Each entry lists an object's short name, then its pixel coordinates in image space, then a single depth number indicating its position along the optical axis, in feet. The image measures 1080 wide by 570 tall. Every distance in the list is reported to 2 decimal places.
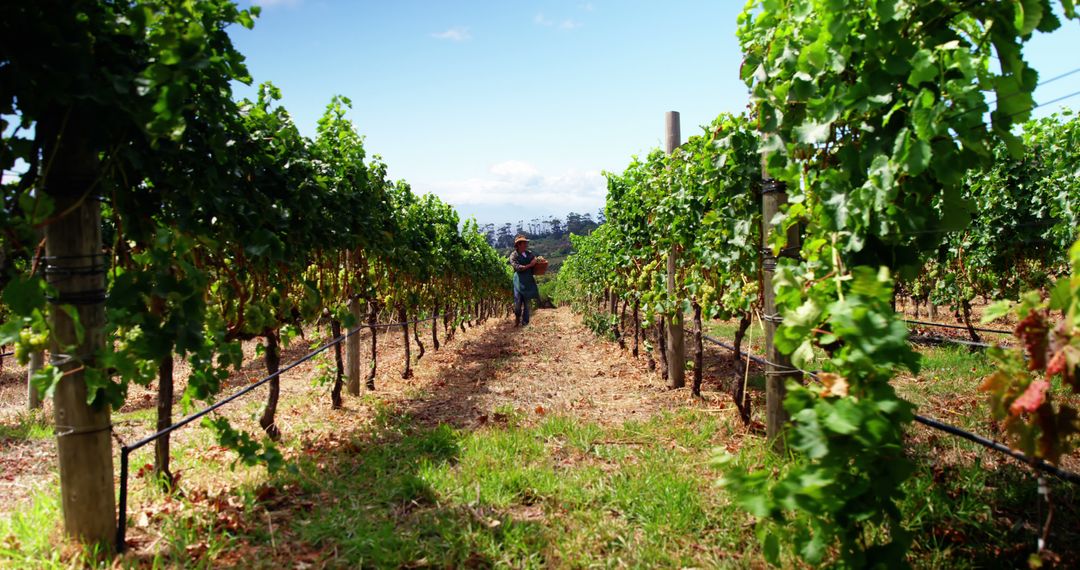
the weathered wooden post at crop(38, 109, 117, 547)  7.17
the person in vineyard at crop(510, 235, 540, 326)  42.98
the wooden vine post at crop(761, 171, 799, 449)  10.12
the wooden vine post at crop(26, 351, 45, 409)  18.25
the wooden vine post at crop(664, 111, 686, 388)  19.25
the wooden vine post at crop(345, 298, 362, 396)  20.11
